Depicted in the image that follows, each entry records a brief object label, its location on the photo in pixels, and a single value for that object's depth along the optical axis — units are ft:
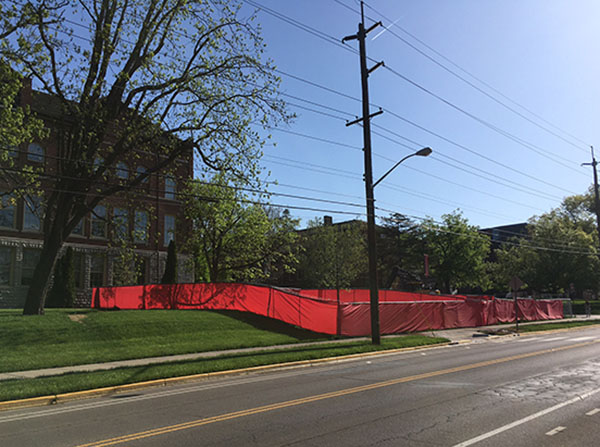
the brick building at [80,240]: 108.88
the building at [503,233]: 300.20
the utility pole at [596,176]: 148.56
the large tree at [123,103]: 66.95
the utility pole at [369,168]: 63.77
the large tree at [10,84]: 60.85
